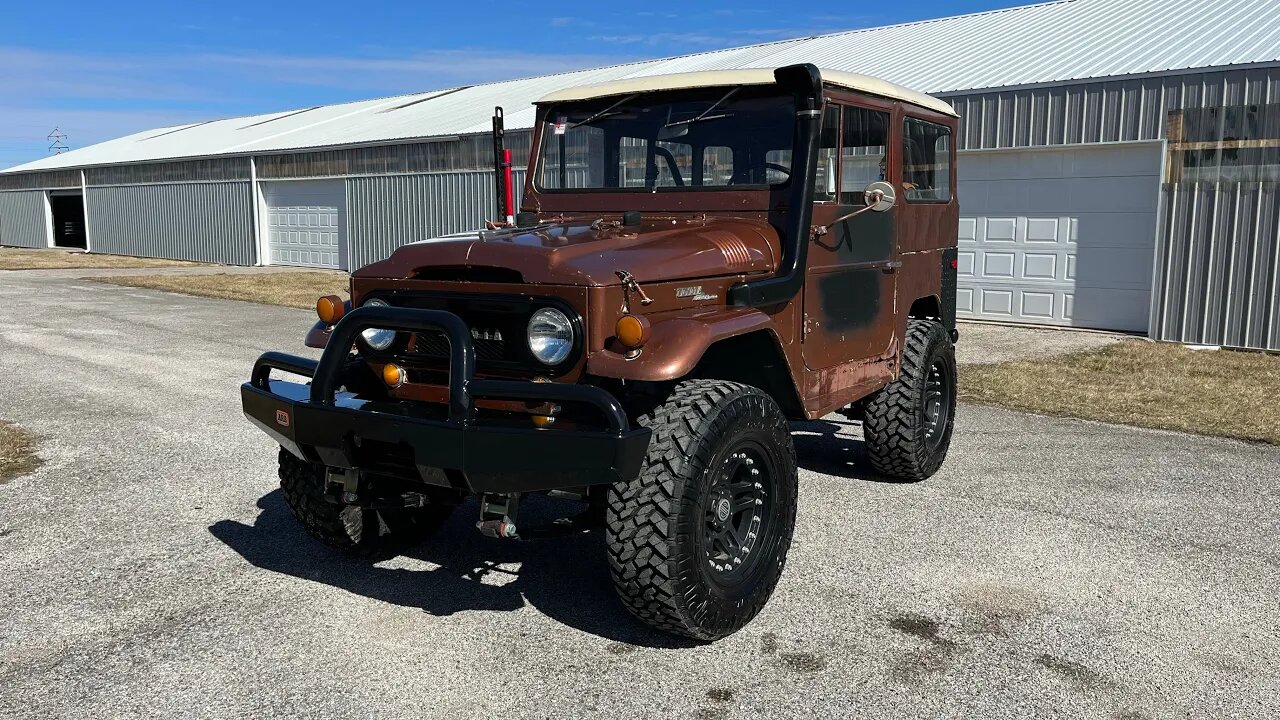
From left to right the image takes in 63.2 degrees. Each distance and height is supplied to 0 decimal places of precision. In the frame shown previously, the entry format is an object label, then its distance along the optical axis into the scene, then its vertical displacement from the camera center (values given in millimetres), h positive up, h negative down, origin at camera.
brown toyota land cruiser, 3555 -587
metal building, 11484 +406
